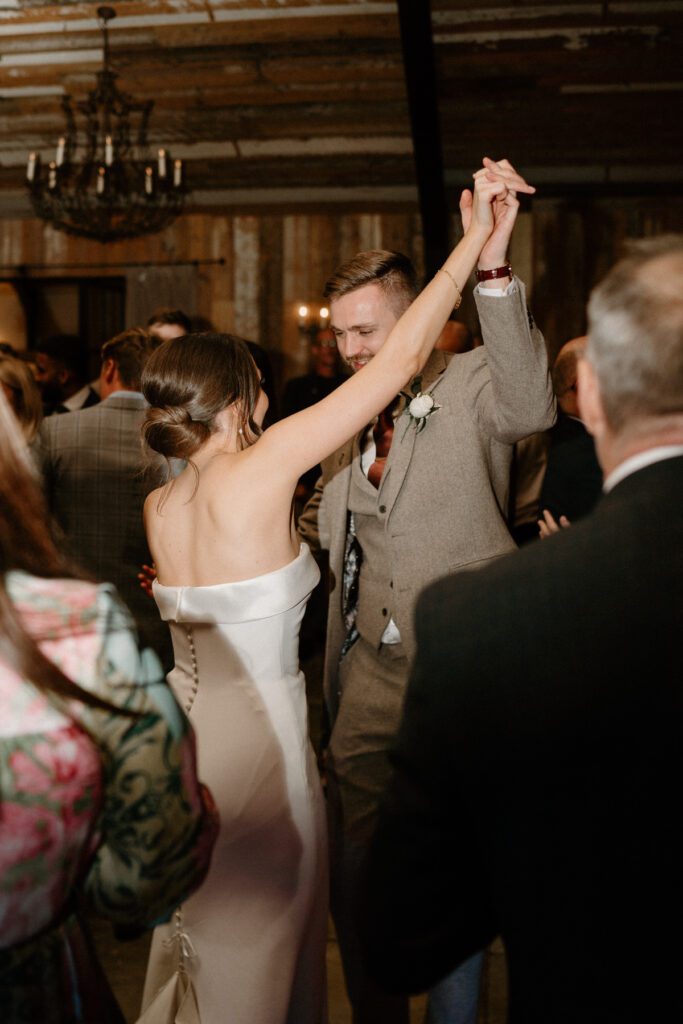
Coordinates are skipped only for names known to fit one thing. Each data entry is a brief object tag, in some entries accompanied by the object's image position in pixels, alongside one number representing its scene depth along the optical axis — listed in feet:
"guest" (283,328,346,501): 21.86
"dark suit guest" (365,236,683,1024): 2.72
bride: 5.82
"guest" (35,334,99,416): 16.30
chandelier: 17.03
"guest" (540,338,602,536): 8.86
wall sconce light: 26.30
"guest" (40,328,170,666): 10.33
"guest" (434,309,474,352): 12.29
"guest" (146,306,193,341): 13.38
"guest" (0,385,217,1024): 3.00
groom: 6.09
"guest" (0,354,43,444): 10.02
